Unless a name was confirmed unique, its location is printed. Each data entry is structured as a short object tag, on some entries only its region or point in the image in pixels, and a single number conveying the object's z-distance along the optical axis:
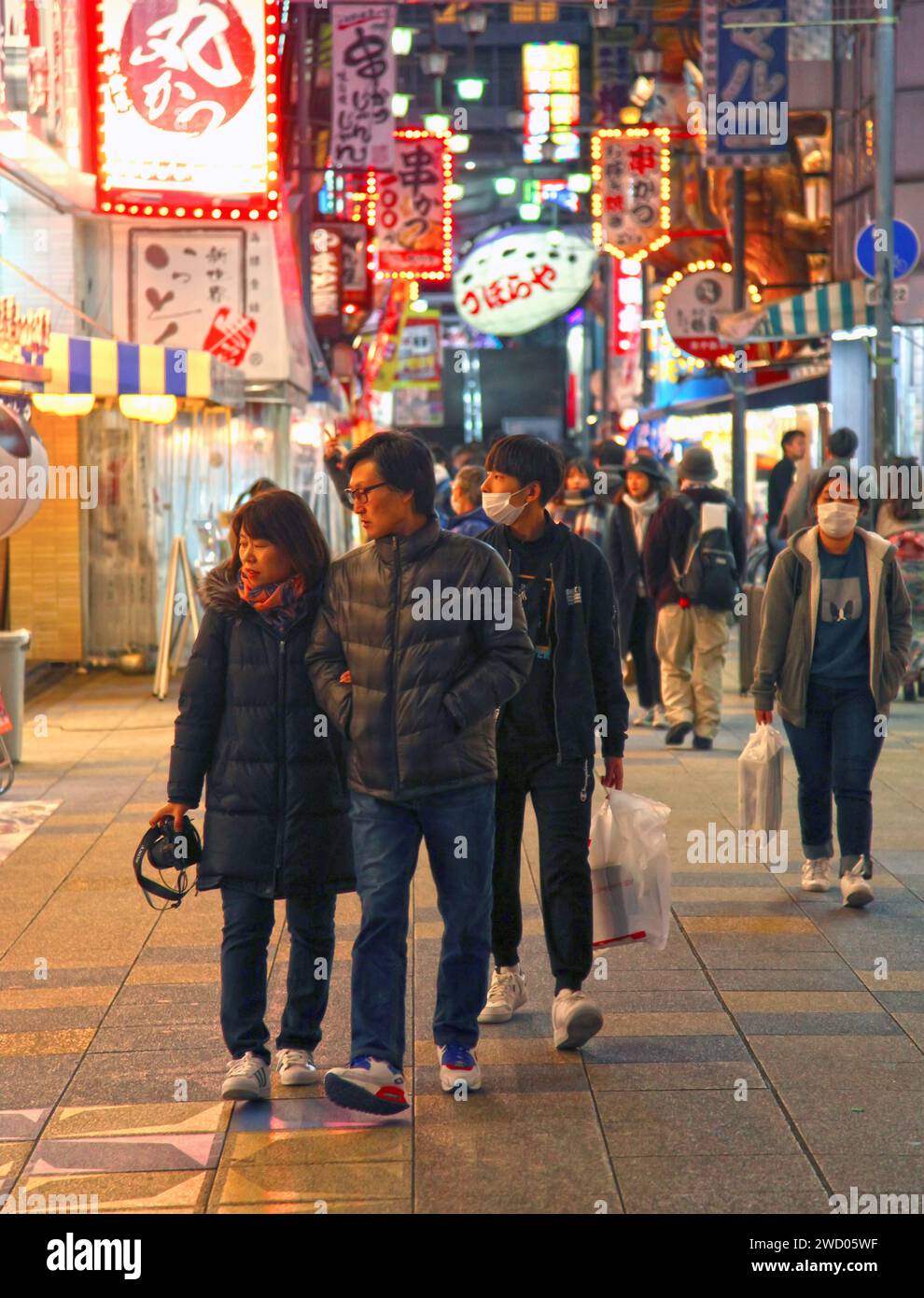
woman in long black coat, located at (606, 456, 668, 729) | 12.32
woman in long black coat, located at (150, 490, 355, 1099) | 4.74
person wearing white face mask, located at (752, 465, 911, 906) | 7.06
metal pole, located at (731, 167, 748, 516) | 18.36
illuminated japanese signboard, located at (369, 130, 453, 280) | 24.66
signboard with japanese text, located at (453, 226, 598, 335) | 17.33
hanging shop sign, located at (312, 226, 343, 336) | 27.67
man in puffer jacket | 4.59
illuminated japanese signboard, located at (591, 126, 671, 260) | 24.58
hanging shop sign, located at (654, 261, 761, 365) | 20.06
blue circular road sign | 13.38
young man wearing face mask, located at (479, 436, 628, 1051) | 5.26
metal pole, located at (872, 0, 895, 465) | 13.30
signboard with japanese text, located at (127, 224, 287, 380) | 16.22
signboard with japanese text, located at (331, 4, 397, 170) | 19.53
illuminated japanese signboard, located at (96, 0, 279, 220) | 14.73
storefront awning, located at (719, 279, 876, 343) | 16.31
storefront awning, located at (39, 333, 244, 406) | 12.22
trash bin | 10.79
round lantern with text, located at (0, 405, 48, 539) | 9.00
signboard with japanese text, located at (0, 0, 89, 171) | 12.19
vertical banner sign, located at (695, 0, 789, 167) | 17.31
